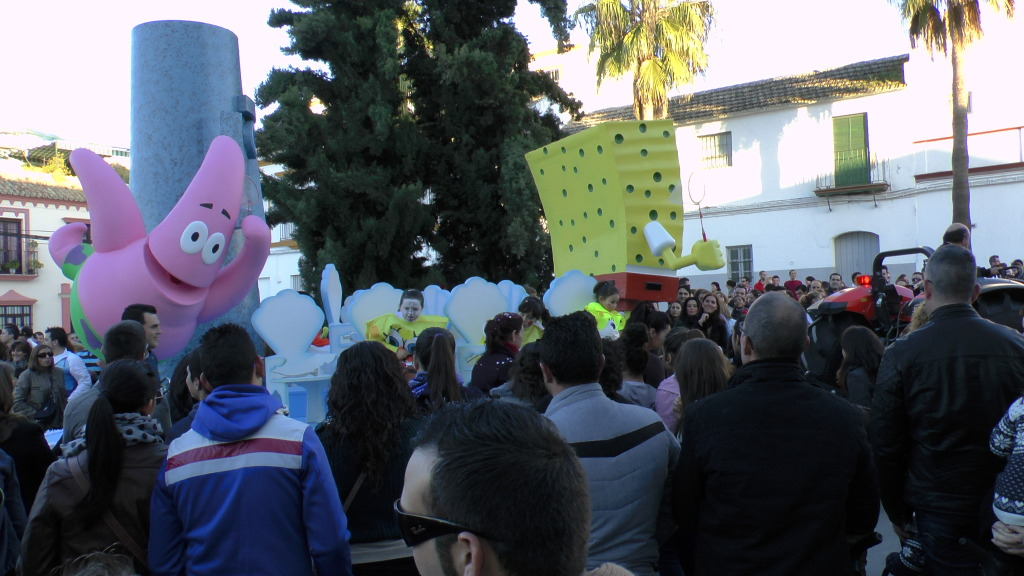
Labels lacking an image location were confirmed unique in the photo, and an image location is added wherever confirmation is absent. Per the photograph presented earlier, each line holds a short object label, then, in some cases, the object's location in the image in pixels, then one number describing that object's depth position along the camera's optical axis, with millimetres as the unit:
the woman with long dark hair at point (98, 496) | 2854
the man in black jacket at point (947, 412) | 3219
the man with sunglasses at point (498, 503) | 1327
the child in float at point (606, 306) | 7574
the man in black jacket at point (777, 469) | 2723
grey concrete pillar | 8172
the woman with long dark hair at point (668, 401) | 4320
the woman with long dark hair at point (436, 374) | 4094
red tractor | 5375
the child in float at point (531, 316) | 7098
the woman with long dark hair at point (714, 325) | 8852
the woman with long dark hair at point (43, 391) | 7418
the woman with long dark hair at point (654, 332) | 5290
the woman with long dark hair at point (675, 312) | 9148
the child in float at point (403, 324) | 7641
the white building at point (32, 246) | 29359
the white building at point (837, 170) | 20375
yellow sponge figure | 9148
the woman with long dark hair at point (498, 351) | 5176
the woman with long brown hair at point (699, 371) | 3902
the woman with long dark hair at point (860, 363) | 5023
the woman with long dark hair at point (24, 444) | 3707
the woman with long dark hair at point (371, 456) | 3064
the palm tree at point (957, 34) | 17516
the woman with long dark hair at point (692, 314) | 8820
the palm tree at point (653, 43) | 20328
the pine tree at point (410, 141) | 14328
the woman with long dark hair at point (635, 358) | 4504
